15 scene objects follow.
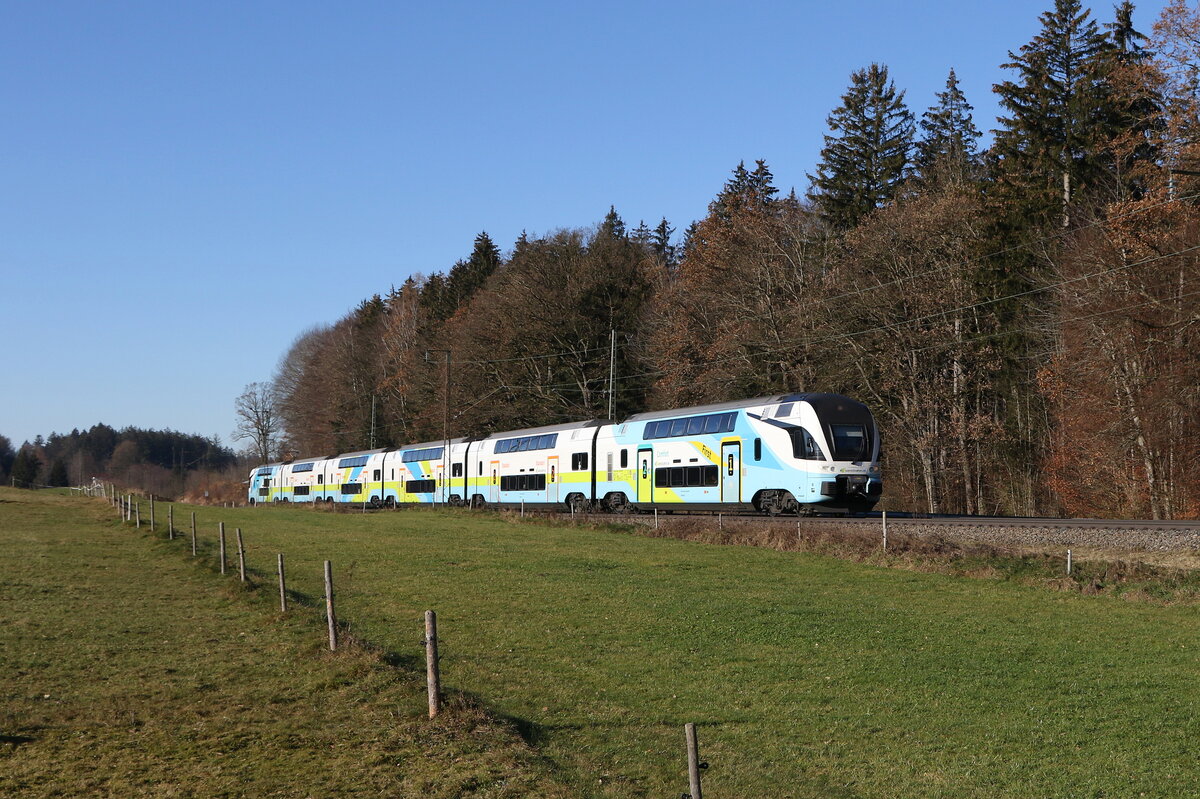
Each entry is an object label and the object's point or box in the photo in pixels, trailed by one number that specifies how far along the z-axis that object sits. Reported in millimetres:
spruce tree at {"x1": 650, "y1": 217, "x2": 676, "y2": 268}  99694
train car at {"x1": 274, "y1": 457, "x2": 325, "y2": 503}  80800
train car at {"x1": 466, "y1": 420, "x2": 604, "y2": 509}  48125
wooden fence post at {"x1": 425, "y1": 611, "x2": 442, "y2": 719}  11211
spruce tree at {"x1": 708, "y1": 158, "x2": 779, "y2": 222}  60938
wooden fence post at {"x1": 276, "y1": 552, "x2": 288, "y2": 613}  18438
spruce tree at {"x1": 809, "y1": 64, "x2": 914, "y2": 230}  59938
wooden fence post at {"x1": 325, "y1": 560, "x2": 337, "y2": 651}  14906
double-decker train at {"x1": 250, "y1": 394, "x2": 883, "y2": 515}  35688
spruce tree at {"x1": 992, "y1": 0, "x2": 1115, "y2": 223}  44781
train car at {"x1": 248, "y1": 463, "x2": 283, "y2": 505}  90562
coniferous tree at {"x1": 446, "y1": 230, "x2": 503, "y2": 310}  101375
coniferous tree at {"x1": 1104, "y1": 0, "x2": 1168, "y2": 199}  37500
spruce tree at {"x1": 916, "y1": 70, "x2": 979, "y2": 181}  65156
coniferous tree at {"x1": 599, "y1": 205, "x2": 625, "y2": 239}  99438
